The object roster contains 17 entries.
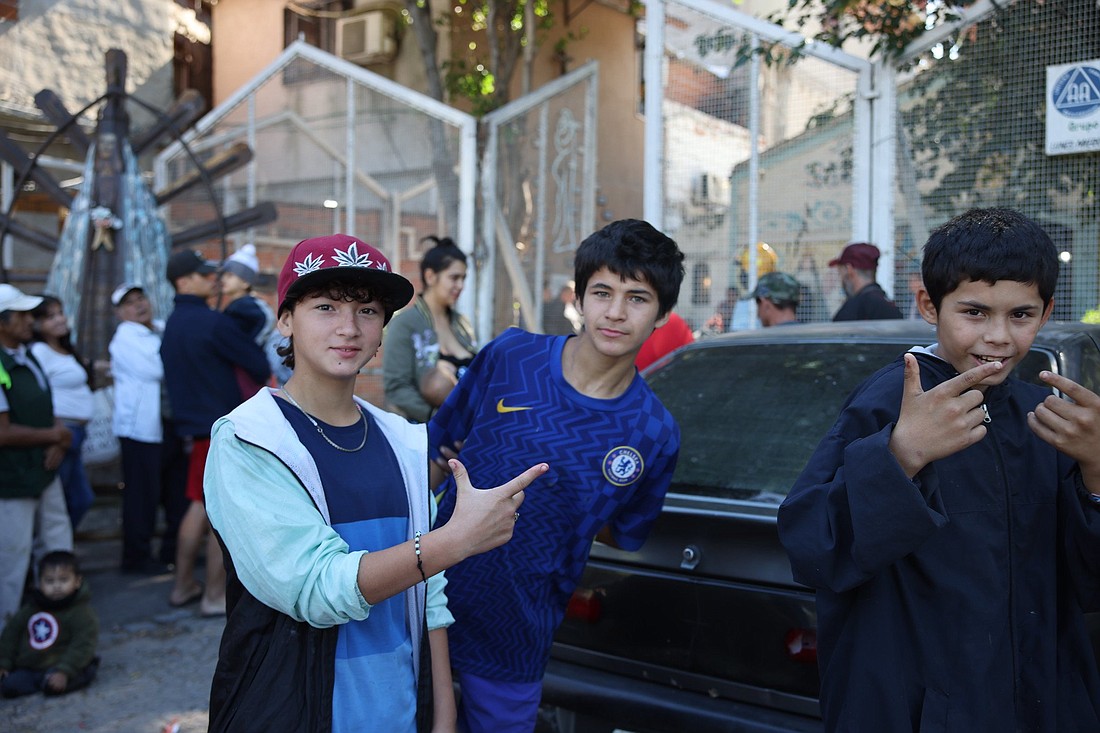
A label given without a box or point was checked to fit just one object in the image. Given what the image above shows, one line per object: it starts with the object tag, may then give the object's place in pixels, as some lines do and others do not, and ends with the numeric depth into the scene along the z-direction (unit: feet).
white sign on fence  19.60
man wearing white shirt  19.90
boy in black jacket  5.40
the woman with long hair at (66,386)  18.49
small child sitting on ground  13.82
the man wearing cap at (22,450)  15.56
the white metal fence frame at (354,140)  28.96
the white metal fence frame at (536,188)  30.60
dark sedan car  8.38
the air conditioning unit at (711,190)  24.14
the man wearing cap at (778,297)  19.47
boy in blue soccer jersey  7.99
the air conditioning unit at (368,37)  40.70
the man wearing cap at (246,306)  18.83
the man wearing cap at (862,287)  18.52
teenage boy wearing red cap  5.59
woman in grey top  15.76
